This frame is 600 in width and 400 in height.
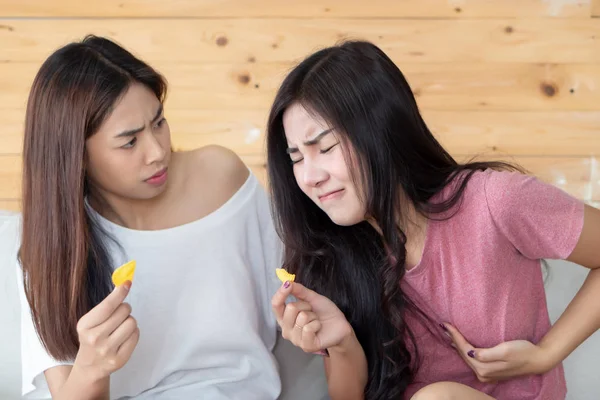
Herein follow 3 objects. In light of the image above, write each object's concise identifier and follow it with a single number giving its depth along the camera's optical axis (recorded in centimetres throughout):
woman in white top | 186
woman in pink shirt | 181
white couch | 204
